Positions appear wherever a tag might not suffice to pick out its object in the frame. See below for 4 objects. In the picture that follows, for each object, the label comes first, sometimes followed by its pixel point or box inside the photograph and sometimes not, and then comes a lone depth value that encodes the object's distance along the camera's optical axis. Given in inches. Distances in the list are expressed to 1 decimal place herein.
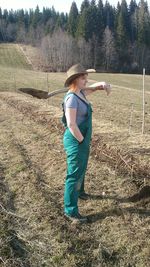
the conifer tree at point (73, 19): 2142.3
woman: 126.9
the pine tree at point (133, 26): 2159.2
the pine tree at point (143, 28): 2119.3
